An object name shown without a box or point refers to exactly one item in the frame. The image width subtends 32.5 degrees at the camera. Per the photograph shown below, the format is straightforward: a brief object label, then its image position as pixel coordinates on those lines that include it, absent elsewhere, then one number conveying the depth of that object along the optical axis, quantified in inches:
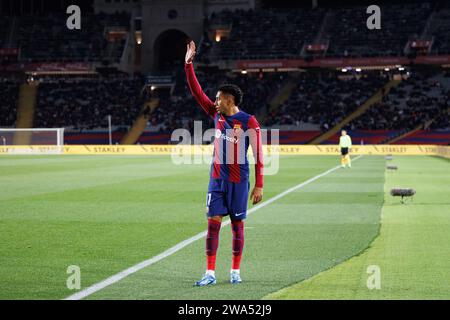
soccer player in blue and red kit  337.1
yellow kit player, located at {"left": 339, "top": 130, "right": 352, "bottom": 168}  1424.7
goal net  2390.5
